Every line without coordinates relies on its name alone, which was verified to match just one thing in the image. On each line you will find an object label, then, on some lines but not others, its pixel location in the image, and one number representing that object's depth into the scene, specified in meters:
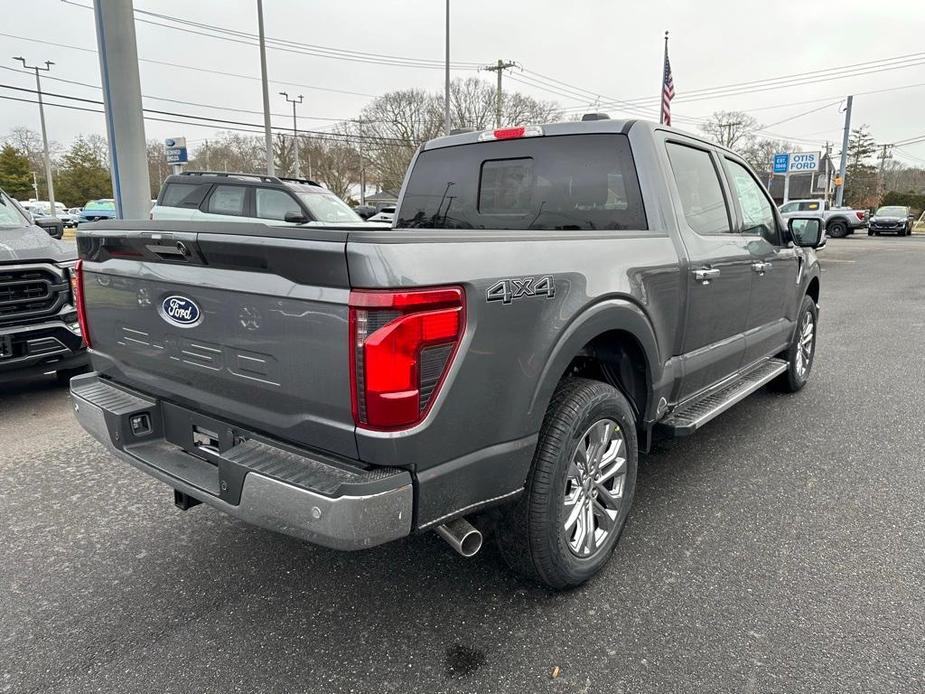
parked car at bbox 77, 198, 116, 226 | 38.28
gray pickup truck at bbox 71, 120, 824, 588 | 1.89
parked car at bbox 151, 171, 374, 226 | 10.43
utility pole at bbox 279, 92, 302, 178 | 47.40
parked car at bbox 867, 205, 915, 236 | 35.19
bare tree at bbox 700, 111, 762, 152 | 67.12
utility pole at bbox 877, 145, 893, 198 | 68.12
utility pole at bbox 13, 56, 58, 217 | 44.49
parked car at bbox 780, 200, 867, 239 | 33.47
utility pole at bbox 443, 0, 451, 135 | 26.53
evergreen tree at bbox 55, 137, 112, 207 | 64.31
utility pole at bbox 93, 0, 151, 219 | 7.82
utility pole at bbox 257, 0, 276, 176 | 22.09
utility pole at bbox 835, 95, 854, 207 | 43.38
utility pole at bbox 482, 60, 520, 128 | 41.94
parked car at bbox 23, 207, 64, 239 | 6.07
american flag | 18.86
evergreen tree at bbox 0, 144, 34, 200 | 56.44
